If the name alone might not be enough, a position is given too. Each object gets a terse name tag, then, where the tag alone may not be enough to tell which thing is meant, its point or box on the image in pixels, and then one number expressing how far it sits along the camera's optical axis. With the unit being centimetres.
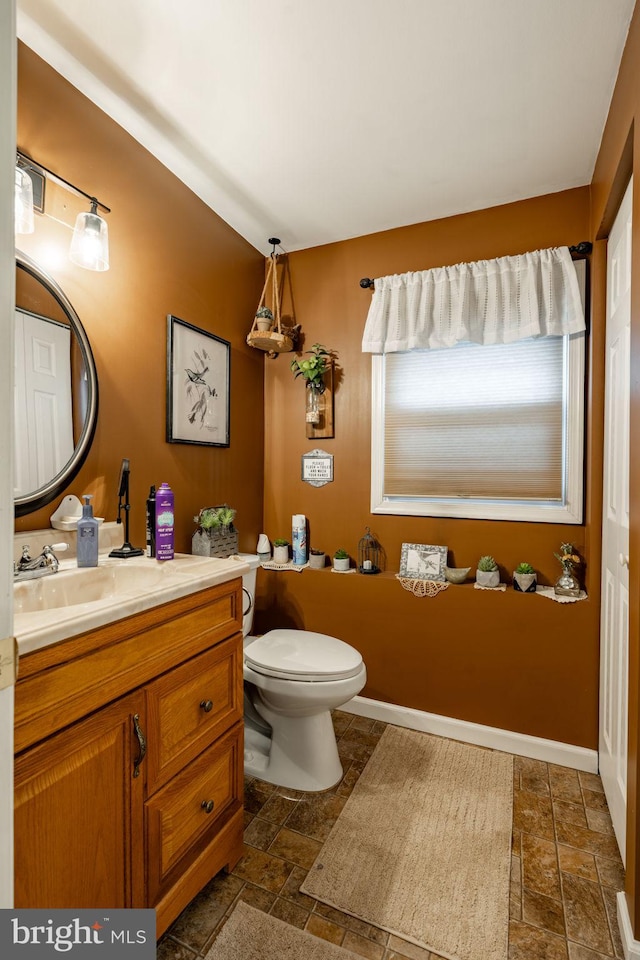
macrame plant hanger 232
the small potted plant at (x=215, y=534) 199
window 203
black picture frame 195
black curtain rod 194
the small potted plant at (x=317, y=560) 246
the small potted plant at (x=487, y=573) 207
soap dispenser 137
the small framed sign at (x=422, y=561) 221
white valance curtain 198
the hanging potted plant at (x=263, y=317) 235
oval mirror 134
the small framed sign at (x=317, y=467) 252
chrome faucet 121
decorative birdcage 240
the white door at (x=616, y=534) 145
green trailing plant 242
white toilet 167
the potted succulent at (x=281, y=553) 252
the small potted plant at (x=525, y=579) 200
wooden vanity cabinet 83
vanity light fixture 145
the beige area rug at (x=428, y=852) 124
